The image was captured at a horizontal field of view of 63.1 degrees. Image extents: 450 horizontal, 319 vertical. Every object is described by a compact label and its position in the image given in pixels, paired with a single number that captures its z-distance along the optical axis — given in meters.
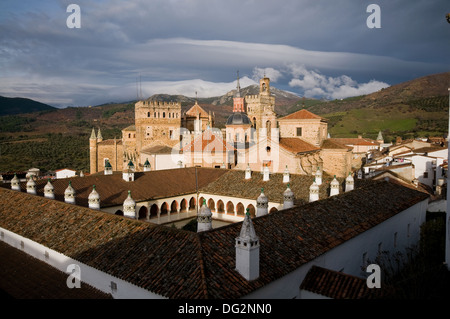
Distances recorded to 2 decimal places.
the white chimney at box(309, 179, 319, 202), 18.09
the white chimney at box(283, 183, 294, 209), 16.50
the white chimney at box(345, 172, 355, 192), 20.00
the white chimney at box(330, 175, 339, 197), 19.30
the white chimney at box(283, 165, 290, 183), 23.00
